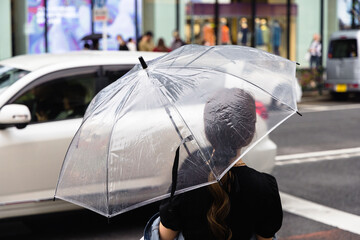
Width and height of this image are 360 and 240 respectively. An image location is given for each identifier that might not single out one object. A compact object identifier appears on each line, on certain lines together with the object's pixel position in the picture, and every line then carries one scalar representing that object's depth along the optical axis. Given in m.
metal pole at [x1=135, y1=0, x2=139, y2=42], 22.02
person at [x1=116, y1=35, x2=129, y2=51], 19.17
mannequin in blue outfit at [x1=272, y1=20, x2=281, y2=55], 24.75
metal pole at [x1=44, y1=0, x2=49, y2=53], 20.28
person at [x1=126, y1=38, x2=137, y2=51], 20.69
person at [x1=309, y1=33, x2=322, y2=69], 24.25
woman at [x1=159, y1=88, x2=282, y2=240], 2.58
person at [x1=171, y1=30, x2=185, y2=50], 19.95
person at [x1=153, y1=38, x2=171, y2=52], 18.20
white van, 20.55
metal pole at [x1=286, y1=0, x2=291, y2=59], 24.89
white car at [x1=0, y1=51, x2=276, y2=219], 5.72
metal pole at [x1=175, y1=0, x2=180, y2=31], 23.06
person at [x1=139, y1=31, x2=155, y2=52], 19.45
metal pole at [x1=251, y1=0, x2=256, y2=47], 24.30
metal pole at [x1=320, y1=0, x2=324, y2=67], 25.35
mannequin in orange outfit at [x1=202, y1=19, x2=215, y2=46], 23.53
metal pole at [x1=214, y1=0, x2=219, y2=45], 23.67
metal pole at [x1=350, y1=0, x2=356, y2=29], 25.08
